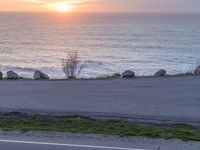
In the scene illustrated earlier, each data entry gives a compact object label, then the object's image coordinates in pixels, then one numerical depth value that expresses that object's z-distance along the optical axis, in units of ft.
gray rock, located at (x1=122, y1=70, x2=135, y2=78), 65.23
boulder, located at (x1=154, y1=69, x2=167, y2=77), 68.75
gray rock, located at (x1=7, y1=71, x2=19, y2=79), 67.21
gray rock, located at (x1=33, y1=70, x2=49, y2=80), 71.15
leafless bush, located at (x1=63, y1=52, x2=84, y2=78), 79.25
